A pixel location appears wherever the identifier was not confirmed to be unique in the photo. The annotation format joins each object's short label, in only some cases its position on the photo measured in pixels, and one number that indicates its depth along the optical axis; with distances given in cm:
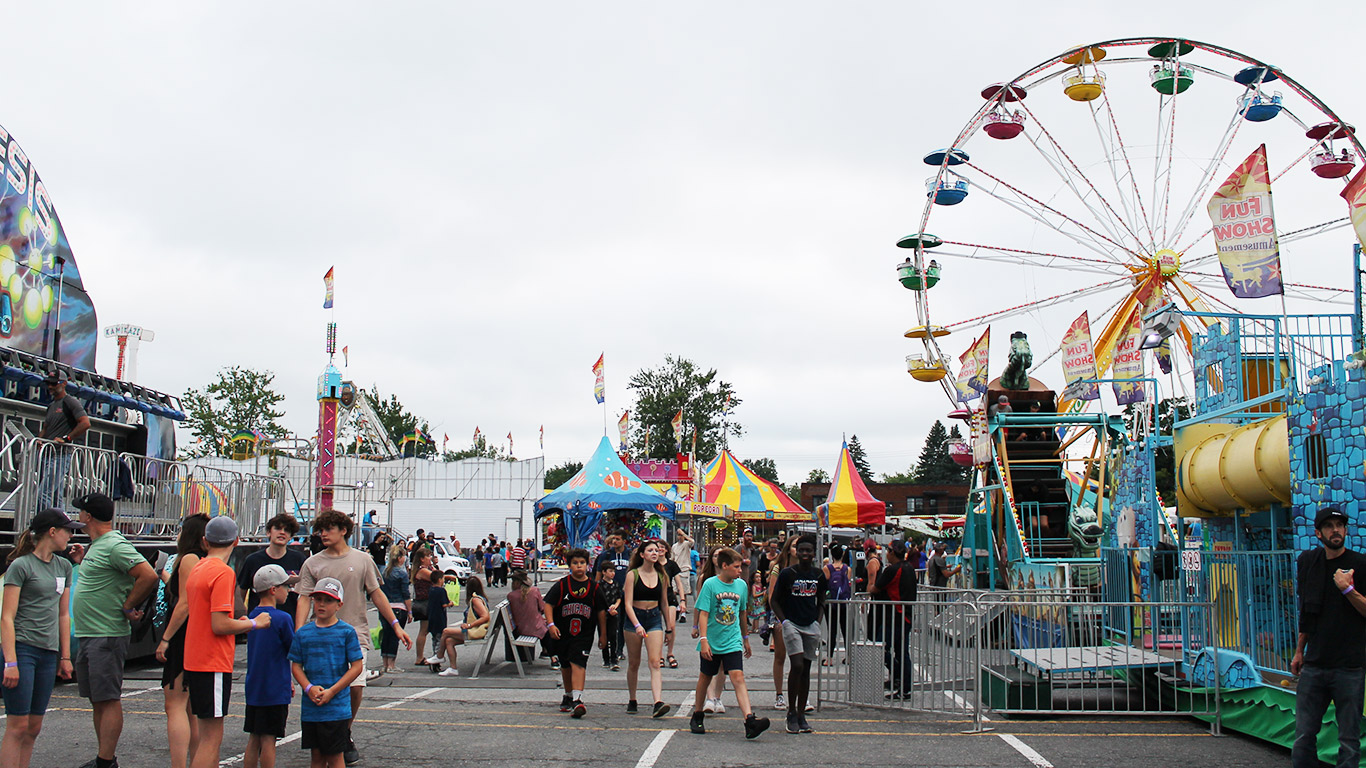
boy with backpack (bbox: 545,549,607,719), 952
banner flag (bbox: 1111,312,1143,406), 1898
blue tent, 2530
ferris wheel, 2039
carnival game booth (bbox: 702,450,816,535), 3378
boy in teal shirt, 859
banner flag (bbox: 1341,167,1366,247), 757
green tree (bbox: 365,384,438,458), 9081
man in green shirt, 628
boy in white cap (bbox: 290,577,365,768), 568
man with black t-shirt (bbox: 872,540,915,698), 1018
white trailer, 4488
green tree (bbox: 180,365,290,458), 6444
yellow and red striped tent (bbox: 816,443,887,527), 2909
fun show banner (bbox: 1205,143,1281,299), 967
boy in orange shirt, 576
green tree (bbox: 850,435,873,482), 11872
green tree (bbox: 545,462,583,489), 12200
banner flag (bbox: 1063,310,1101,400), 1908
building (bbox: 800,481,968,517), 8438
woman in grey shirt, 594
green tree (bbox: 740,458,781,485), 12556
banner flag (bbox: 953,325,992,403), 1995
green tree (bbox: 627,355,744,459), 8694
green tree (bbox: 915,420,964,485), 9731
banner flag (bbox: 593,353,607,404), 3862
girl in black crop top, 970
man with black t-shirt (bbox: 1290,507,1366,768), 640
